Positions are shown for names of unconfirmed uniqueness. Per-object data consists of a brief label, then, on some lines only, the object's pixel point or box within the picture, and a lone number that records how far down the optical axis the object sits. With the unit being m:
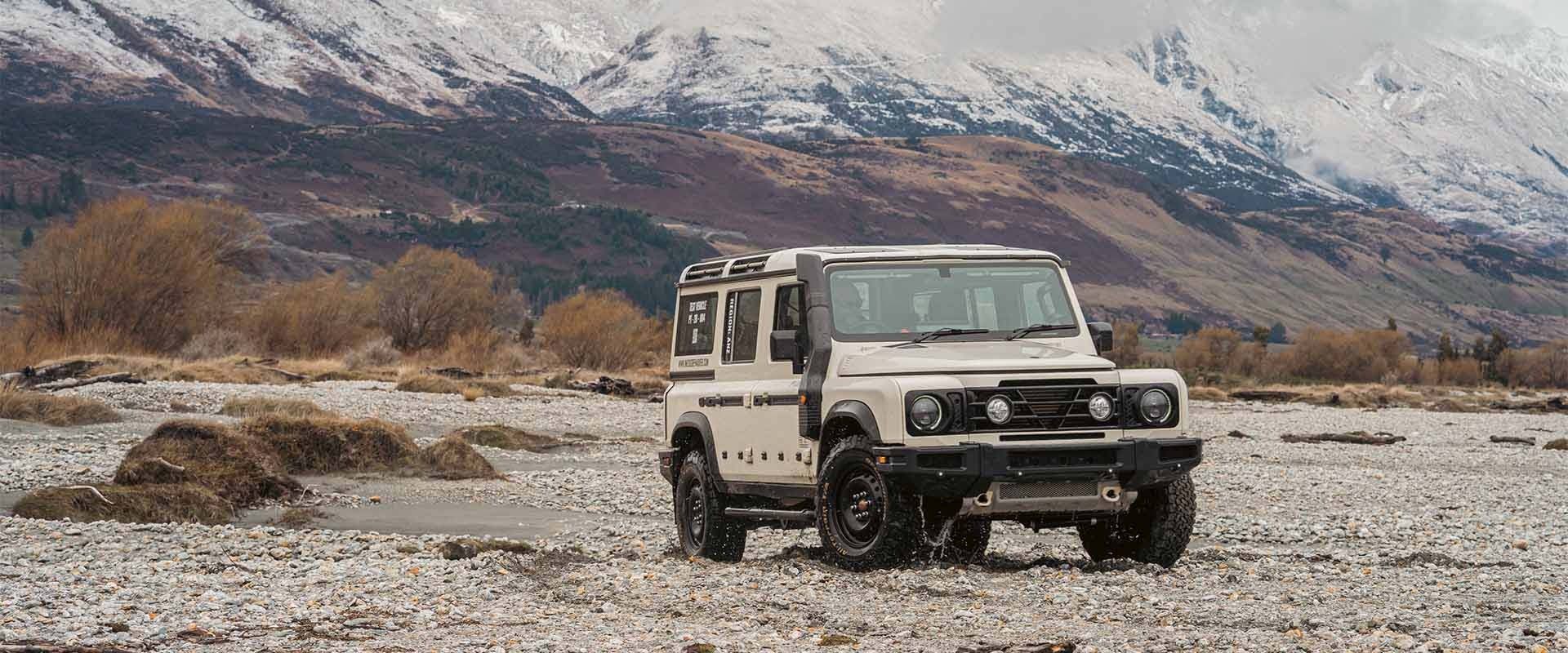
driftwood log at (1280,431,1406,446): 44.59
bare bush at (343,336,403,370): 65.19
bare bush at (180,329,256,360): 61.16
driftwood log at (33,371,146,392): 42.09
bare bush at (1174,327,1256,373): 128.75
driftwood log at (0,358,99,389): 44.12
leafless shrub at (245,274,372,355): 69.31
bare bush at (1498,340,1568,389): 125.62
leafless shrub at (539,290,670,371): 78.19
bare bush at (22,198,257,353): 59.41
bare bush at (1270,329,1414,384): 124.44
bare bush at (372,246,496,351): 79.19
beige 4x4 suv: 12.19
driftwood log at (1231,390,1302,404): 84.19
